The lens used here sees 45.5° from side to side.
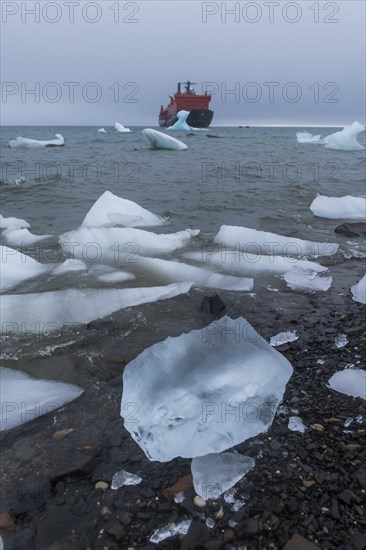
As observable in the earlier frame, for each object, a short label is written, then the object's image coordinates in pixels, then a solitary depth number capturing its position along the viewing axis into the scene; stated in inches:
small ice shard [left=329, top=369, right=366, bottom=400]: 91.6
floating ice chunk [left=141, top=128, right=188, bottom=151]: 819.0
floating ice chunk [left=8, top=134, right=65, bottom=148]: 937.5
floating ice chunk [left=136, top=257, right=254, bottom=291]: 162.7
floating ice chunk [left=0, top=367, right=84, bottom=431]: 89.7
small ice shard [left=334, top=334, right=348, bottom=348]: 113.7
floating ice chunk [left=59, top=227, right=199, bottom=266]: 203.0
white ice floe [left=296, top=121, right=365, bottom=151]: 925.9
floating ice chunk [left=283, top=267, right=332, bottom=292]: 159.6
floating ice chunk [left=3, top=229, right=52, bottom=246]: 225.1
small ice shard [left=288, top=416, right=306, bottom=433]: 81.0
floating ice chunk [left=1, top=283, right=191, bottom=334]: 131.4
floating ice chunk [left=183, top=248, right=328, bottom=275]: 180.4
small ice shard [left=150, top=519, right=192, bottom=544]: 61.1
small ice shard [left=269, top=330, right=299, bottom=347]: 117.7
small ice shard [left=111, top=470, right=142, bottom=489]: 71.5
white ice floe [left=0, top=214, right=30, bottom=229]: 254.7
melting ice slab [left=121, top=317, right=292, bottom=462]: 80.0
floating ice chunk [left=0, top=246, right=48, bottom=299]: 164.2
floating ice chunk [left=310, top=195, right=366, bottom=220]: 293.3
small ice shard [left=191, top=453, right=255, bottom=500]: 68.4
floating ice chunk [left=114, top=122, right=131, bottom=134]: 1946.4
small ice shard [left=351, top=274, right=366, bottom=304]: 144.9
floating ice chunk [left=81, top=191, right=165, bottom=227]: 254.1
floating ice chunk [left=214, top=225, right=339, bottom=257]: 207.5
